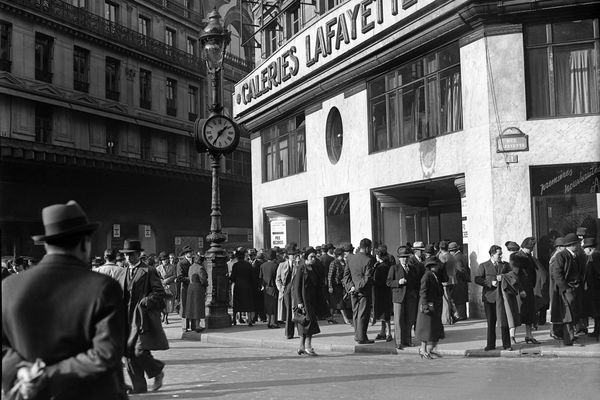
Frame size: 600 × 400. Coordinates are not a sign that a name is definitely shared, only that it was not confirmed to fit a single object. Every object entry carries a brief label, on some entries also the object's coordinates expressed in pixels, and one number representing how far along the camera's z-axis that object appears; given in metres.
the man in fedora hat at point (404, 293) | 11.72
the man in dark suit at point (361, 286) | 12.24
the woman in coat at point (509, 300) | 11.09
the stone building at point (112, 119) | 30.19
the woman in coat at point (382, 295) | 12.88
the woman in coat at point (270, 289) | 15.74
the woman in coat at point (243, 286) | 16.20
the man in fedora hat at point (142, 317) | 8.13
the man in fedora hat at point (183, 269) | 17.13
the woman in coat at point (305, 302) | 11.23
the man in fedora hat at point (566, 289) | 11.24
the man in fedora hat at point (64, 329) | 3.21
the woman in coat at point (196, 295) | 14.81
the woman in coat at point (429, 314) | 10.49
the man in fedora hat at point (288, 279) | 12.71
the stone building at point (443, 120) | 14.84
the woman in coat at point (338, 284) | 15.61
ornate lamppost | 15.34
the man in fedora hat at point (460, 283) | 14.67
